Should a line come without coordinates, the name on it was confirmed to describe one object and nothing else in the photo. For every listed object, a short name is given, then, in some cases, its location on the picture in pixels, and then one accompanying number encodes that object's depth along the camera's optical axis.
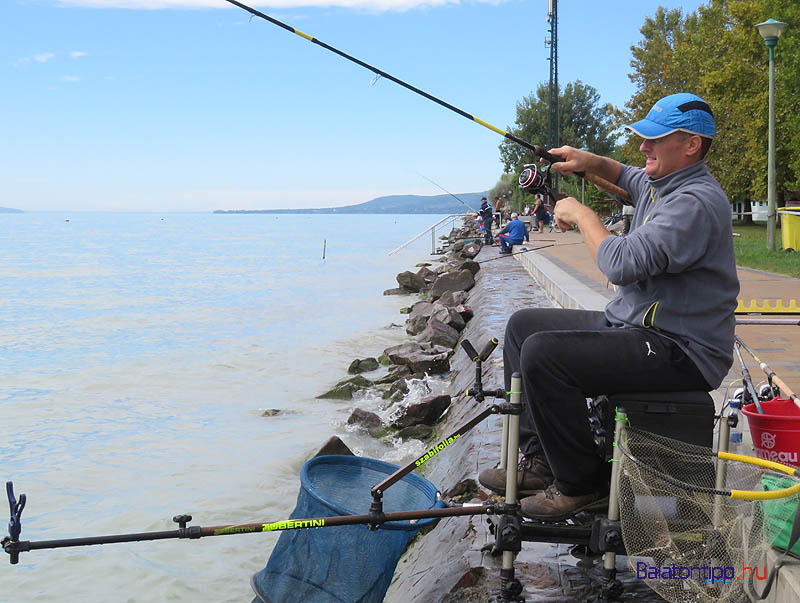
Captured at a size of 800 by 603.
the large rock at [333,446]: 6.56
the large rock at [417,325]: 16.72
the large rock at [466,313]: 14.27
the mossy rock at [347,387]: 11.55
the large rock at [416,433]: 8.30
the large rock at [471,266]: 21.74
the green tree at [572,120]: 65.06
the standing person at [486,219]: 33.09
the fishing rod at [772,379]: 3.46
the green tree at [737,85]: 24.55
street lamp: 16.52
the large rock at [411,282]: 27.67
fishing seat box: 2.87
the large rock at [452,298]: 17.61
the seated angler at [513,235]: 25.14
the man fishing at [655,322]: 2.82
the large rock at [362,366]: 13.51
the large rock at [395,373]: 11.67
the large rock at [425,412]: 8.48
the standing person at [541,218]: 34.21
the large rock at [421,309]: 17.50
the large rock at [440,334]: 12.91
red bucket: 2.99
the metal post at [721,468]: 2.61
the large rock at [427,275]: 27.84
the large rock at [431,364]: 11.38
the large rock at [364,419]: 9.10
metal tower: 37.72
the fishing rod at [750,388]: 3.10
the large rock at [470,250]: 29.69
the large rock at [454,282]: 19.97
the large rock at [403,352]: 12.05
